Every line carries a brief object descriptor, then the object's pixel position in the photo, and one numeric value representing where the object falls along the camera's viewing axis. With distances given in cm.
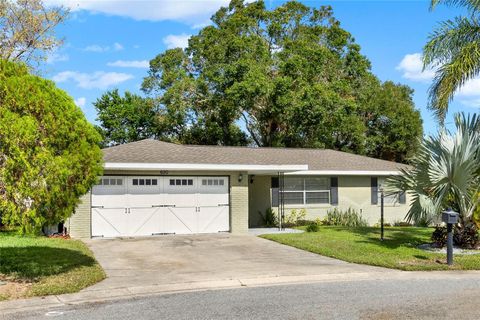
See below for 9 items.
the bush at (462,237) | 1395
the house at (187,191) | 1759
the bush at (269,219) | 2204
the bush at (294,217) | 2261
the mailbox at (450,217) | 1199
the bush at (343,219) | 2330
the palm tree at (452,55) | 1598
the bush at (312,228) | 1939
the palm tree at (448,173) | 1339
